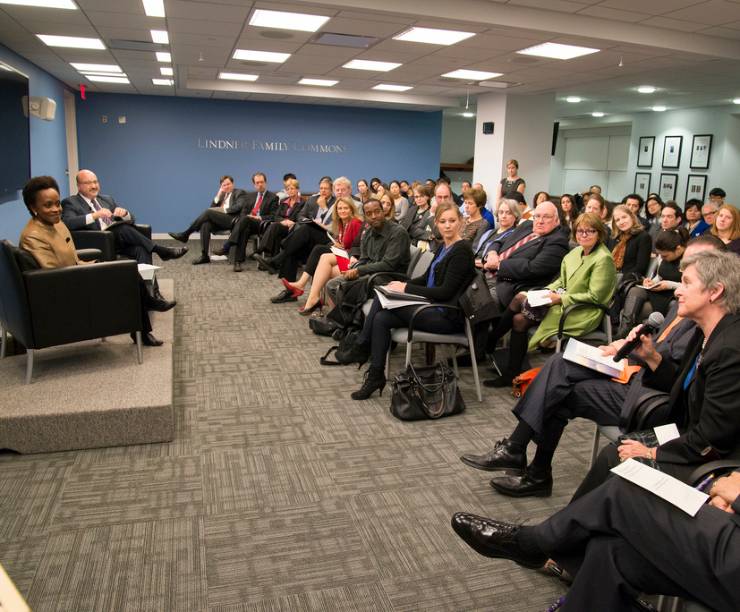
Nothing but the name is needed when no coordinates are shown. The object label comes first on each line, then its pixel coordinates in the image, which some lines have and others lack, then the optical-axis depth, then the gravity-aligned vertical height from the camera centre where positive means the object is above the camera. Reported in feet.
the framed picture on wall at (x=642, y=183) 48.78 +1.43
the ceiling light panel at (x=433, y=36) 19.92 +5.28
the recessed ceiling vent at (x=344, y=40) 21.19 +5.31
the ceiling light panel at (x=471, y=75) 28.32 +5.70
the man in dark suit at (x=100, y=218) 17.29 -1.12
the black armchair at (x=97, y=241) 16.96 -1.73
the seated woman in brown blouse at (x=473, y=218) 19.50 -0.77
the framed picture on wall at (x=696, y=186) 43.24 +1.21
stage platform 10.03 -3.81
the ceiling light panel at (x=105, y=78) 31.56 +5.34
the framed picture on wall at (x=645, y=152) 48.27 +3.91
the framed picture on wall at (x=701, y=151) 43.01 +3.72
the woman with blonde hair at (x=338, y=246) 19.29 -1.83
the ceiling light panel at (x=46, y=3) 16.89 +4.86
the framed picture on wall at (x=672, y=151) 45.52 +3.83
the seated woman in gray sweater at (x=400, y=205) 29.78 -0.69
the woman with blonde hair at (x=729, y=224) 15.42 -0.51
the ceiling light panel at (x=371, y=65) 26.91 +5.64
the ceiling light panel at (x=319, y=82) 33.83 +5.98
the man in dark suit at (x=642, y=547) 5.09 -3.09
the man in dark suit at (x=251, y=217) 28.55 -1.50
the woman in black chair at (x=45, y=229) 11.01 -0.95
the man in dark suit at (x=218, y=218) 30.01 -1.70
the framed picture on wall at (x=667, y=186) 45.98 +1.20
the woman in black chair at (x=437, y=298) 12.51 -2.15
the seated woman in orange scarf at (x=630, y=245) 17.21 -1.27
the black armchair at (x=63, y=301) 10.55 -2.22
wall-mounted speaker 24.58 +2.82
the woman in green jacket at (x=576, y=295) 12.72 -2.03
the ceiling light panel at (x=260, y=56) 25.20 +5.52
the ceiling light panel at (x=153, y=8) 16.98 +4.99
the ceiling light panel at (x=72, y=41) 21.72 +5.00
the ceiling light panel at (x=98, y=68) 27.94 +5.21
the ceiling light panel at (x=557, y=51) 21.74 +5.38
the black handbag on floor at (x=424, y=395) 11.89 -3.97
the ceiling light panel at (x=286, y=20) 18.48 +5.21
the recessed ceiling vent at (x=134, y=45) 22.43 +5.10
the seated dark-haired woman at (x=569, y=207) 25.59 -0.39
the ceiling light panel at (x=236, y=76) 32.25 +5.86
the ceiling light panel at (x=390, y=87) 35.06 +6.08
